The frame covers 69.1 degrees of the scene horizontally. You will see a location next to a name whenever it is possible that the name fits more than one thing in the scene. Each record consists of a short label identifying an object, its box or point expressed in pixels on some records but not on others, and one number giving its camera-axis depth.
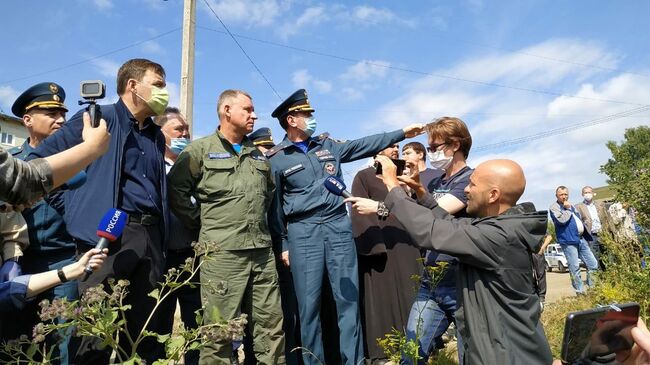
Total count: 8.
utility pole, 9.33
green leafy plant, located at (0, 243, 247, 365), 1.70
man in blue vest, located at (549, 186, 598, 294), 9.16
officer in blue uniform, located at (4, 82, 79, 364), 2.82
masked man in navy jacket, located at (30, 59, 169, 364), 2.79
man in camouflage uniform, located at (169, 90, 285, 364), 3.47
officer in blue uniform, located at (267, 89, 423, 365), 3.98
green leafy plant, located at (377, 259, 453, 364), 2.61
